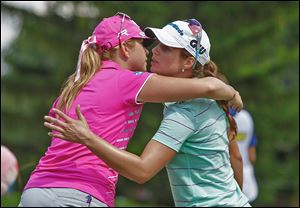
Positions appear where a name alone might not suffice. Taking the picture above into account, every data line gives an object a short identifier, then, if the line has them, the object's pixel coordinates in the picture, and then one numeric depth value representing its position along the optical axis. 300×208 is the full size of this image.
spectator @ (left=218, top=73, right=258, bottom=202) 17.64
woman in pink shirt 8.36
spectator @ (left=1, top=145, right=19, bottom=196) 14.02
